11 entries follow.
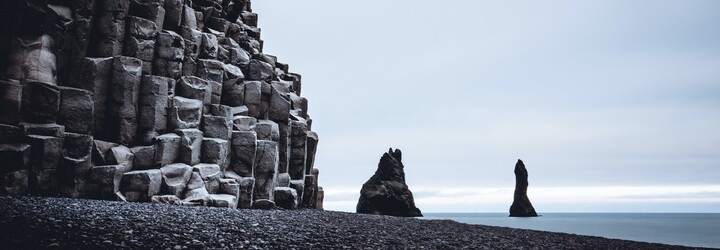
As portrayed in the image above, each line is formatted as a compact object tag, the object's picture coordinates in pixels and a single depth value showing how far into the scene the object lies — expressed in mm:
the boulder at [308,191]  47366
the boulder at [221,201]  30714
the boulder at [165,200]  28859
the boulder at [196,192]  29891
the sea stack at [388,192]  95562
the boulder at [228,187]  33656
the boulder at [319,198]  52238
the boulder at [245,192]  35250
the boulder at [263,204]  36375
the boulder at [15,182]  25438
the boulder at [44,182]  27023
